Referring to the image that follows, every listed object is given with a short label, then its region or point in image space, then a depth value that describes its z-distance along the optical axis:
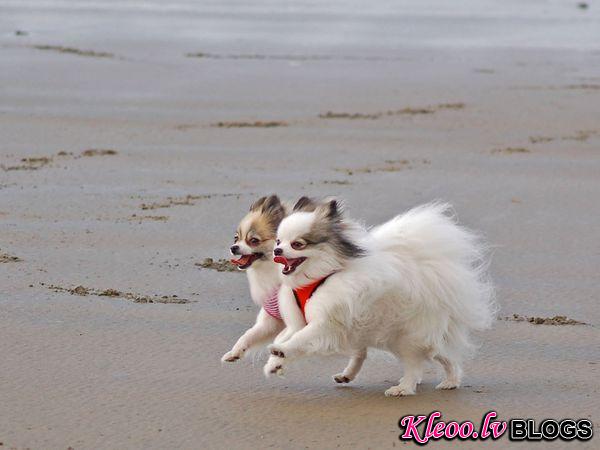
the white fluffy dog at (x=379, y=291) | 10.31
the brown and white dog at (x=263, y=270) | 10.80
